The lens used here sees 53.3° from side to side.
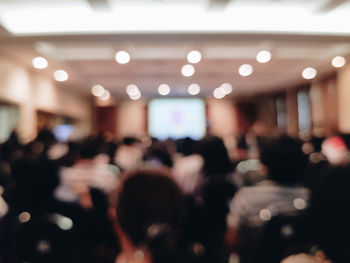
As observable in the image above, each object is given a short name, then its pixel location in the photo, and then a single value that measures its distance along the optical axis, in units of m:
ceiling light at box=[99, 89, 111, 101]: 13.19
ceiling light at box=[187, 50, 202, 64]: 6.68
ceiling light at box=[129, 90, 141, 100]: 13.40
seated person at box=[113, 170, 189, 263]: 1.25
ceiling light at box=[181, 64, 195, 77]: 8.25
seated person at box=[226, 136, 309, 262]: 2.48
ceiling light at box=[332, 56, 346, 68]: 7.84
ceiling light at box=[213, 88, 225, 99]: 13.13
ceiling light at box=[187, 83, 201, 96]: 12.09
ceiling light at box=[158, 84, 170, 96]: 12.08
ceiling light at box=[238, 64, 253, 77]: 8.74
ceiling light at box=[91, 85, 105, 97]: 11.89
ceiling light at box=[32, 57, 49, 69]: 7.46
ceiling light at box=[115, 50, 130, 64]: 6.66
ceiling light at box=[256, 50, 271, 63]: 6.86
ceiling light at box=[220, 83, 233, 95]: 11.97
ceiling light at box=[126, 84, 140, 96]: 11.94
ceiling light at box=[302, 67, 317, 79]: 9.34
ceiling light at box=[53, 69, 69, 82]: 9.08
